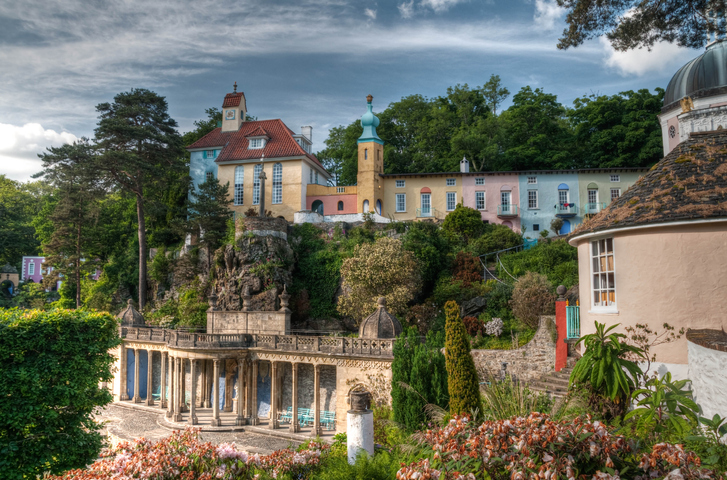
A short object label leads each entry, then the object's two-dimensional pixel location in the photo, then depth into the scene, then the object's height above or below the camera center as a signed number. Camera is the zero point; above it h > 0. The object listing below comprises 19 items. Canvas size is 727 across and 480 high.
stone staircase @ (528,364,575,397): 14.20 -2.85
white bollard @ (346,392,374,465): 9.70 -2.65
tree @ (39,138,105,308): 39.34 +4.92
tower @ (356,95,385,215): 41.56 +8.85
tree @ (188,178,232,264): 39.69 +5.13
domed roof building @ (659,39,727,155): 24.58 +9.29
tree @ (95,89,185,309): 38.19 +10.35
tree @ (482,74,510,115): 53.81 +18.67
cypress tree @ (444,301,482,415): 14.56 -2.40
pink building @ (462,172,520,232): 41.38 +6.62
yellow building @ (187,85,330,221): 43.97 +10.10
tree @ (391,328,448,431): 18.30 -3.54
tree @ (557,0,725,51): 12.76 +6.18
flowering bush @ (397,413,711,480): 5.32 -1.80
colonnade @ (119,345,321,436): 25.22 -5.61
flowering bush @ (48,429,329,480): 9.05 -3.15
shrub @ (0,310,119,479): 13.70 -2.80
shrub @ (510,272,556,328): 24.64 -0.93
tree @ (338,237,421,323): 29.11 +0.07
